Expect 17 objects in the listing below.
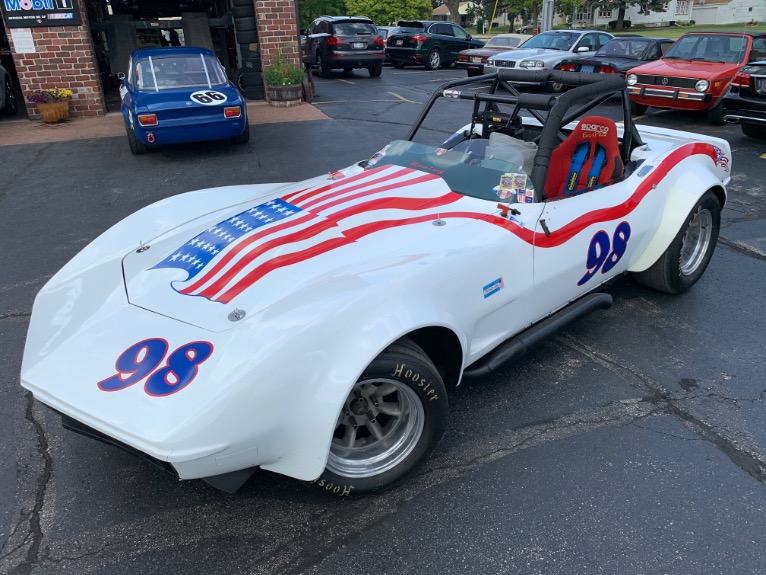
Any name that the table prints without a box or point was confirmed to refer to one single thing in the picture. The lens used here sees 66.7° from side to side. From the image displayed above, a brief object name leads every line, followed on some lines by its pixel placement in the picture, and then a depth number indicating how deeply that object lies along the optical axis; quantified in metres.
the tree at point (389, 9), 32.69
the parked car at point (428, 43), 20.16
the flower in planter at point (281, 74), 12.42
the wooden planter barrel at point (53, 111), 11.02
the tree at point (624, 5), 53.38
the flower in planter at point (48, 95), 11.00
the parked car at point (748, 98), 8.28
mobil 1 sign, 10.80
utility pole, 20.69
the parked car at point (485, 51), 17.09
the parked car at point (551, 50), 14.16
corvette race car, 2.08
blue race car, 8.10
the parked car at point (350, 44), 17.39
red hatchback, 9.84
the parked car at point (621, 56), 12.12
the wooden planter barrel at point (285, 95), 12.51
